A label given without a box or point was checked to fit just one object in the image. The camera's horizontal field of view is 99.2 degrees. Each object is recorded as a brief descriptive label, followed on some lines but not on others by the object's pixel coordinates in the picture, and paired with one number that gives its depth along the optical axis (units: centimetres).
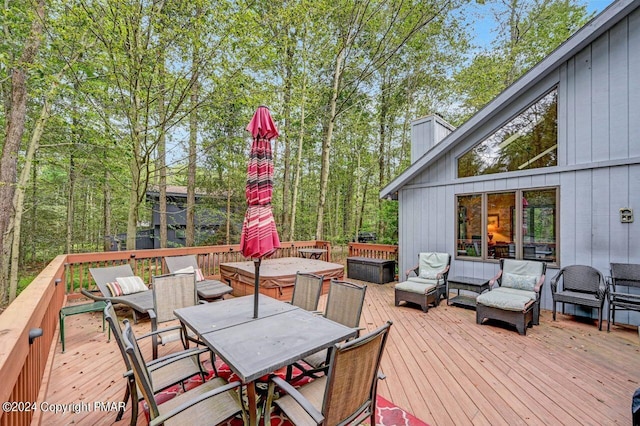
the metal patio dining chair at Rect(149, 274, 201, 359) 309
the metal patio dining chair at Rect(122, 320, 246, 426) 149
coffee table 518
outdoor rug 223
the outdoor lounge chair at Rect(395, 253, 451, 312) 508
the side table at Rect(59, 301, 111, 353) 345
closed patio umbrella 258
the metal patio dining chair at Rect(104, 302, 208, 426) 183
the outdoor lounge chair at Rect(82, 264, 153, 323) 406
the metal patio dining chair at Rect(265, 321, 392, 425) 150
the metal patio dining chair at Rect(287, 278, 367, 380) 255
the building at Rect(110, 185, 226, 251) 1156
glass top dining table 180
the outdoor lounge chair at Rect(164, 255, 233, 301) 472
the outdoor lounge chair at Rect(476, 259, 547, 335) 408
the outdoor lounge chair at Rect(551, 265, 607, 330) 418
